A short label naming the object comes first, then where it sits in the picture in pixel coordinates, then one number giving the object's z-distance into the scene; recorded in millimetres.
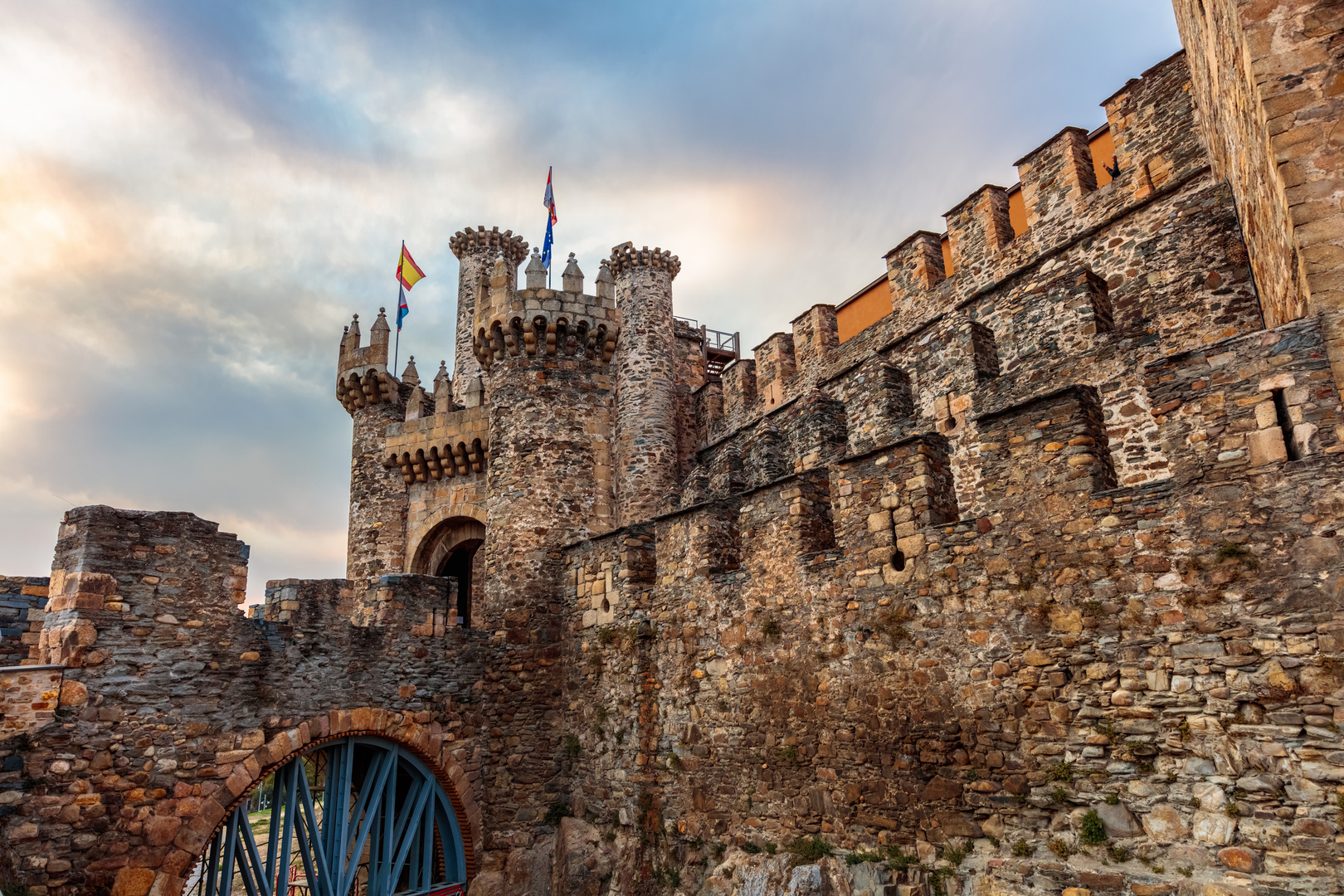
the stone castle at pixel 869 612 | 4891
